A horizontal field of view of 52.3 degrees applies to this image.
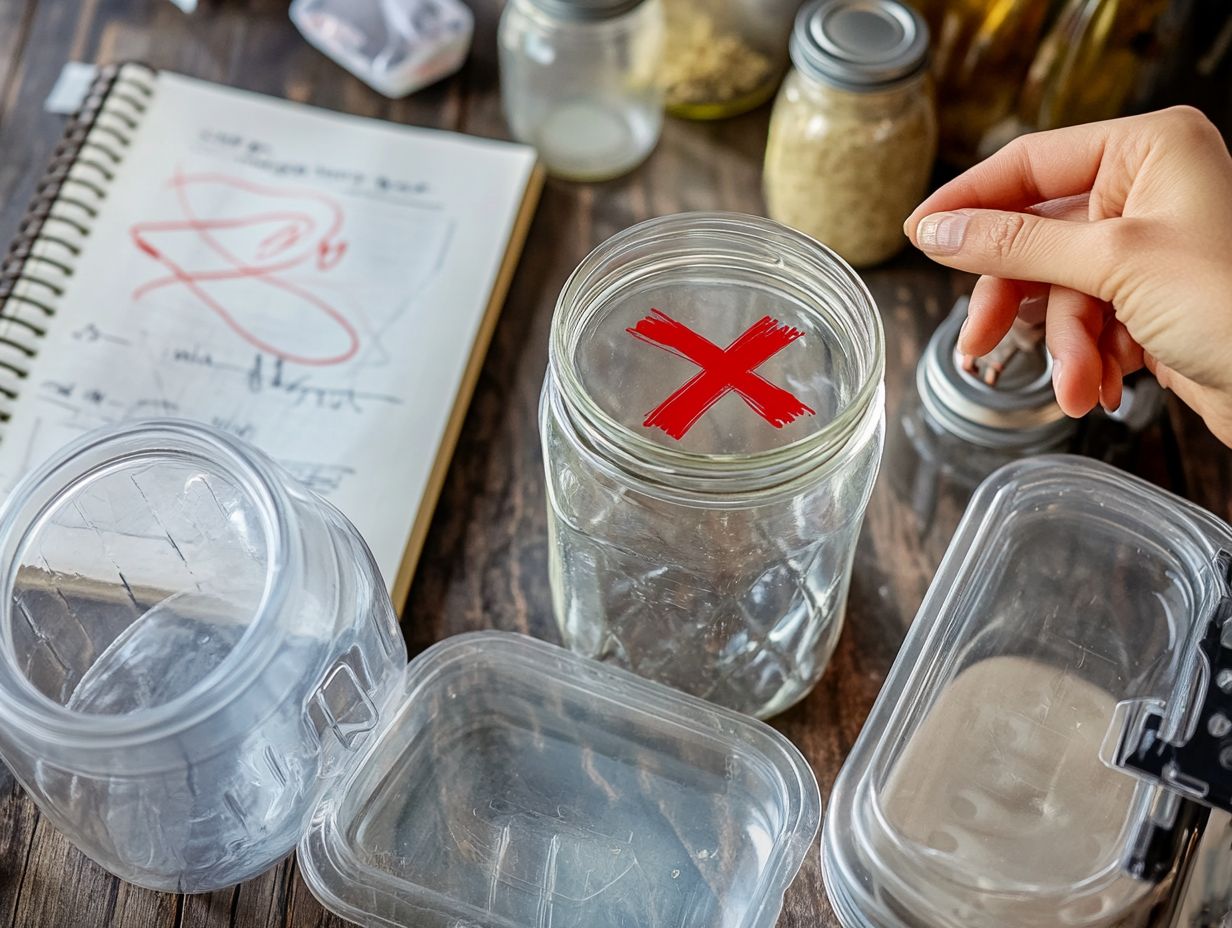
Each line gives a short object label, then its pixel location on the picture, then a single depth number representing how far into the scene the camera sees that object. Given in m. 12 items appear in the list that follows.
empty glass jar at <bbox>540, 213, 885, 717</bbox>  0.55
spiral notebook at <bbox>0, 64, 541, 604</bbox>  0.76
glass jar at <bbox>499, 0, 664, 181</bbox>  0.85
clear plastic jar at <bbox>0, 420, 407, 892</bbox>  0.50
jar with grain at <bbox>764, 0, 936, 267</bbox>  0.74
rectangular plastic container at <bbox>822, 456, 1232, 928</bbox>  0.54
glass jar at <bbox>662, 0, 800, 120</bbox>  0.89
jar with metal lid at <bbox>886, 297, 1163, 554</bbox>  0.74
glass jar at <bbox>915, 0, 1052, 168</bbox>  0.81
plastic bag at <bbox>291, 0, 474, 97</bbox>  0.91
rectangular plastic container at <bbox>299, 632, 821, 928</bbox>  0.58
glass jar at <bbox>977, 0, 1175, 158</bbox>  0.78
